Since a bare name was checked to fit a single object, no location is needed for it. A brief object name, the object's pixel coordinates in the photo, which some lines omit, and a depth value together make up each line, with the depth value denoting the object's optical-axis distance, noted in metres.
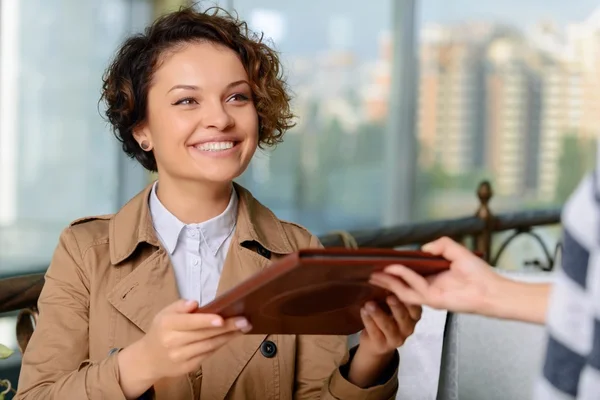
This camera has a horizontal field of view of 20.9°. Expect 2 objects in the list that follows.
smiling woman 1.93
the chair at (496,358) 2.34
